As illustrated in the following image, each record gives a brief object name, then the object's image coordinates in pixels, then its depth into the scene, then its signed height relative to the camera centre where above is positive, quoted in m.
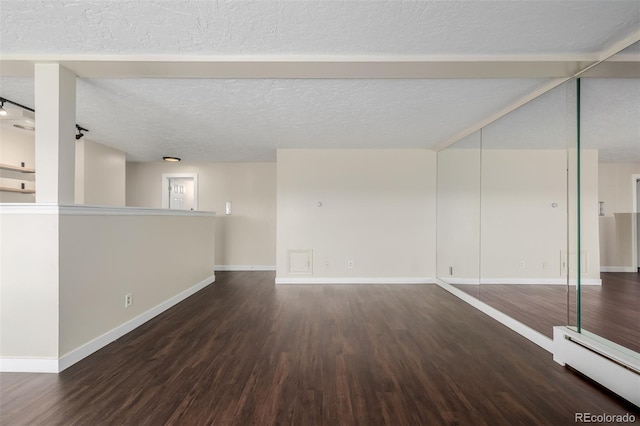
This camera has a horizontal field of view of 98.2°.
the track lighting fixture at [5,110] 3.06 +1.23
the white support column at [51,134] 2.28 +0.65
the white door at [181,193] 6.72 +0.49
